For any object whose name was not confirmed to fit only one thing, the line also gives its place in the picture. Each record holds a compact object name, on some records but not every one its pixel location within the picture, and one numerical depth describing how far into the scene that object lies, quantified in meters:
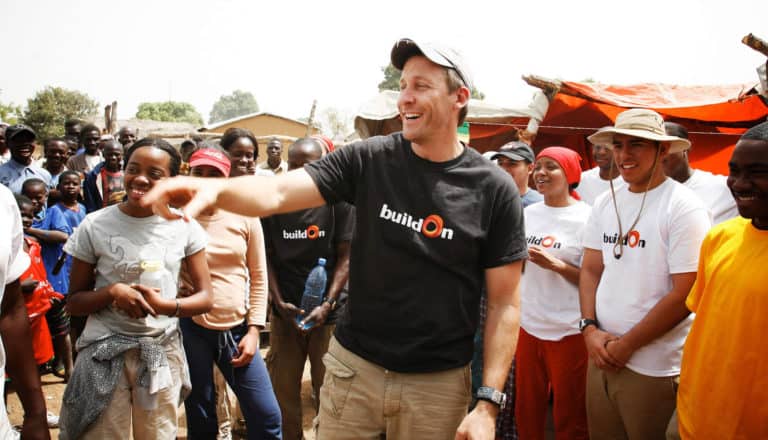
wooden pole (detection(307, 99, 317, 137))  13.75
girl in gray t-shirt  2.55
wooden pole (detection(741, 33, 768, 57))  4.39
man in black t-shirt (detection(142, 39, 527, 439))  2.09
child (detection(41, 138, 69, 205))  6.80
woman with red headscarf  3.65
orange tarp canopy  6.87
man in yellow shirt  2.11
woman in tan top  3.29
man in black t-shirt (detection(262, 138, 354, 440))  3.89
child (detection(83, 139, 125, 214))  6.39
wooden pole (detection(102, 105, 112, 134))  16.38
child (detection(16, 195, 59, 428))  4.14
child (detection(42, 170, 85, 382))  5.30
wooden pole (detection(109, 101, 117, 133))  16.53
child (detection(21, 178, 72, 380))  5.26
